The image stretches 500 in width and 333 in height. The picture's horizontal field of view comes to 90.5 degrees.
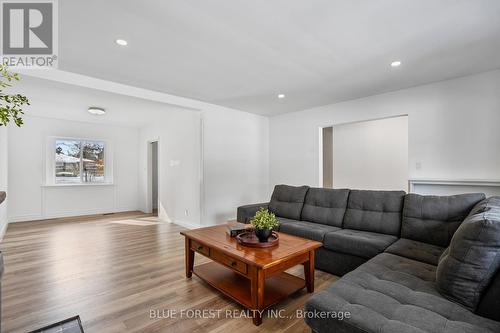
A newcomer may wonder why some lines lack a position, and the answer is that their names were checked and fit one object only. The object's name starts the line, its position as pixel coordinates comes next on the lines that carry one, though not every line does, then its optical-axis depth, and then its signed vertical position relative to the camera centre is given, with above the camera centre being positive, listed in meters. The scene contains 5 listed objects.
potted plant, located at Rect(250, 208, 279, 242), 2.35 -0.56
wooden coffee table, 1.98 -0.87
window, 6.11 +0.19
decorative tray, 2.30 -0.71
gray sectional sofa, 1.32 -0.79
